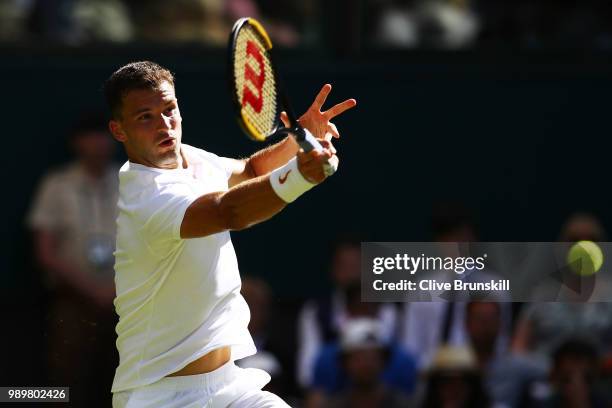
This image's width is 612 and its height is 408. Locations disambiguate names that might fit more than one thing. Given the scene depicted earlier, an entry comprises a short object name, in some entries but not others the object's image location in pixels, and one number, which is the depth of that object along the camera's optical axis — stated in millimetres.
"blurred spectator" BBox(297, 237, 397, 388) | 15391
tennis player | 9477
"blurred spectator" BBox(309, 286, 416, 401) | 15039
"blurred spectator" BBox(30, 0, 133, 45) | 17375
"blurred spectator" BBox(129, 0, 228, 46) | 17391
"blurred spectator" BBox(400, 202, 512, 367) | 15273
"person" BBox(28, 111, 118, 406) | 15773
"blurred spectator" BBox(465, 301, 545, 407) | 14883
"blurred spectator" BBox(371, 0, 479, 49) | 17594
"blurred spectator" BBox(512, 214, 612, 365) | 15047
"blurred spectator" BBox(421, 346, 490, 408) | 14711
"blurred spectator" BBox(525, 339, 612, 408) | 14625
